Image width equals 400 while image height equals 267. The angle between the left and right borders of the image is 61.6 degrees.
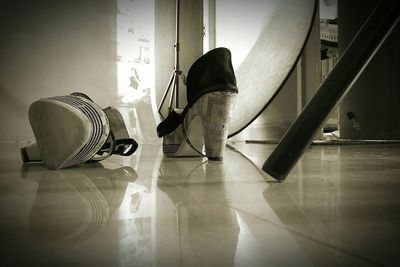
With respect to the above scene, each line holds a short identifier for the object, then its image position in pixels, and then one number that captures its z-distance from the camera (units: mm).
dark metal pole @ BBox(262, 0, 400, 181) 525
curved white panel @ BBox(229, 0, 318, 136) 1625
